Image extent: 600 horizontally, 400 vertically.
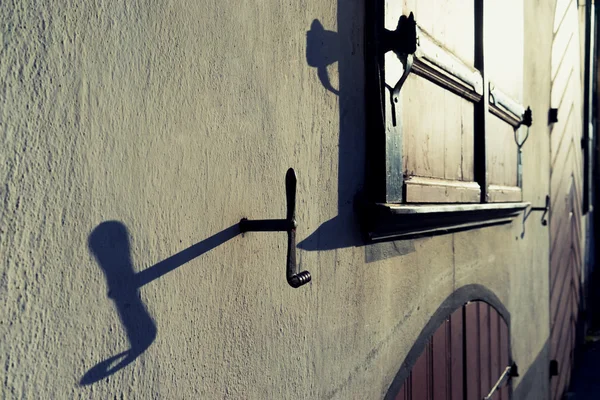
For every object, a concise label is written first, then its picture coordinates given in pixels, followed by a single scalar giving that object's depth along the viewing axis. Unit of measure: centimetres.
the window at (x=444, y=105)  128
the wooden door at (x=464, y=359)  158
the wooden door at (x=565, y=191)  387
